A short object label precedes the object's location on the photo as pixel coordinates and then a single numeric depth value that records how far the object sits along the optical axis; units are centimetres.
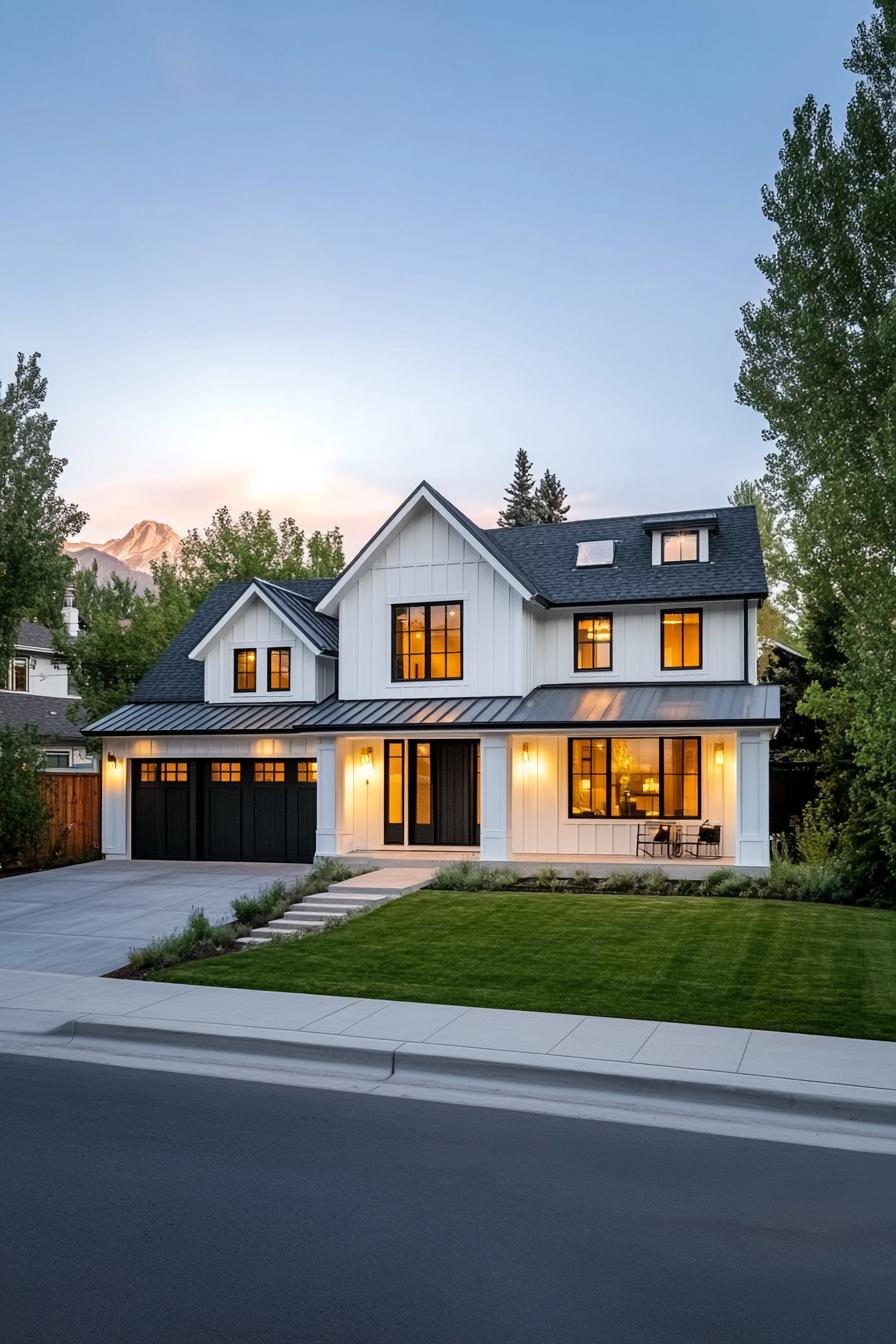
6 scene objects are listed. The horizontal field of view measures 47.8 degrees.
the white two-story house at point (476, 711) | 2148
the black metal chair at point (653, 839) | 2105
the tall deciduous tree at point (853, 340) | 1535
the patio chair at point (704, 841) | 2066
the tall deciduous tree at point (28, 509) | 2281
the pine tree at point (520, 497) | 5638
